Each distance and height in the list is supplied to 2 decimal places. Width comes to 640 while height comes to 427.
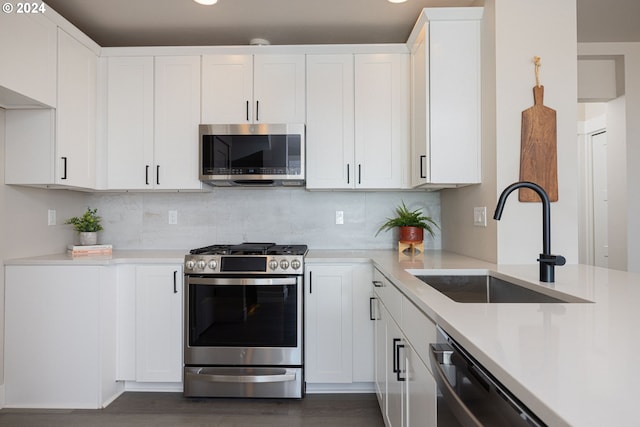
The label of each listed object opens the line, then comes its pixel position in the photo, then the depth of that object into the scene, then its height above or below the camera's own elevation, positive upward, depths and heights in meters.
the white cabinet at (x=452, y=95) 2.29 +0.74
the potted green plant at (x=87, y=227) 2.80 -0.07
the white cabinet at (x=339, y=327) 2.48 -0.71
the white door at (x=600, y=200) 4.29 +0.19
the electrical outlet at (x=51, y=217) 2.71 +0.00
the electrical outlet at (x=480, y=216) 2.24 +0.01
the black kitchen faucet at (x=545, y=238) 1.42 -0.08
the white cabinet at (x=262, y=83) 2.74 +0.96
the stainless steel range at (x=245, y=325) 2.41 -0.69
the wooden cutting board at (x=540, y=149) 2.04 +0.36
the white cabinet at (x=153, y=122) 2.76 +0.69
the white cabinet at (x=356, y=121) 2.73 +0.68
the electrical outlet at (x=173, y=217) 3.11 +0.00
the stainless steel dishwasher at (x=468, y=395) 0.62 -0.34
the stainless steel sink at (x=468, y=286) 1.82 -0.33
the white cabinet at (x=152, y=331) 2.50 -0.74
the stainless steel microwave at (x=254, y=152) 2.66 +0.45
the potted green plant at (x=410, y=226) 2.51 -0.06
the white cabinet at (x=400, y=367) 1.17 -0.58
